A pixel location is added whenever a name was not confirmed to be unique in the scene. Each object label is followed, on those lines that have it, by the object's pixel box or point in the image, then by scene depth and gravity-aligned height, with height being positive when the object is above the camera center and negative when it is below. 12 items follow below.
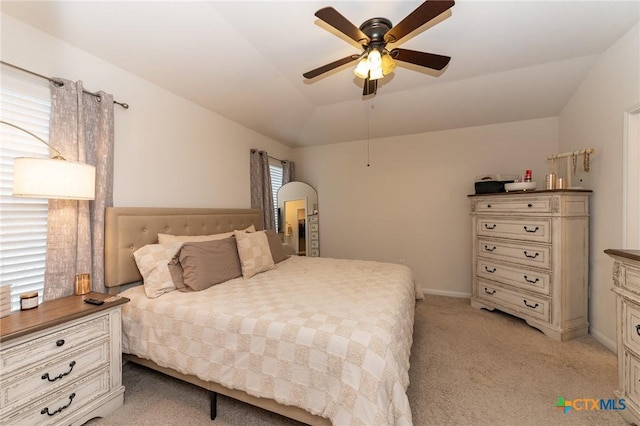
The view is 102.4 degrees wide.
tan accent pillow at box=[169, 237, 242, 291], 1.97 -0.43
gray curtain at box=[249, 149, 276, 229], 3.66 +0.39
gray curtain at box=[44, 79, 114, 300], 1.72 +0.09
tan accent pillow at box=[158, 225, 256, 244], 2.25 -0.24
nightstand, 1.23 -0.81
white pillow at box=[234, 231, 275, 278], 2.42 -0.40
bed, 1.18 -0.68
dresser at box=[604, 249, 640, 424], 1.47 -0.69
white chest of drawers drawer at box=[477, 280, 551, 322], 2.62 -0.99
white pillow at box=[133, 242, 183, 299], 1.89 -0.42
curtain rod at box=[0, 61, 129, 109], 1.57 +0.90
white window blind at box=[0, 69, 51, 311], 1.58 +0.07
